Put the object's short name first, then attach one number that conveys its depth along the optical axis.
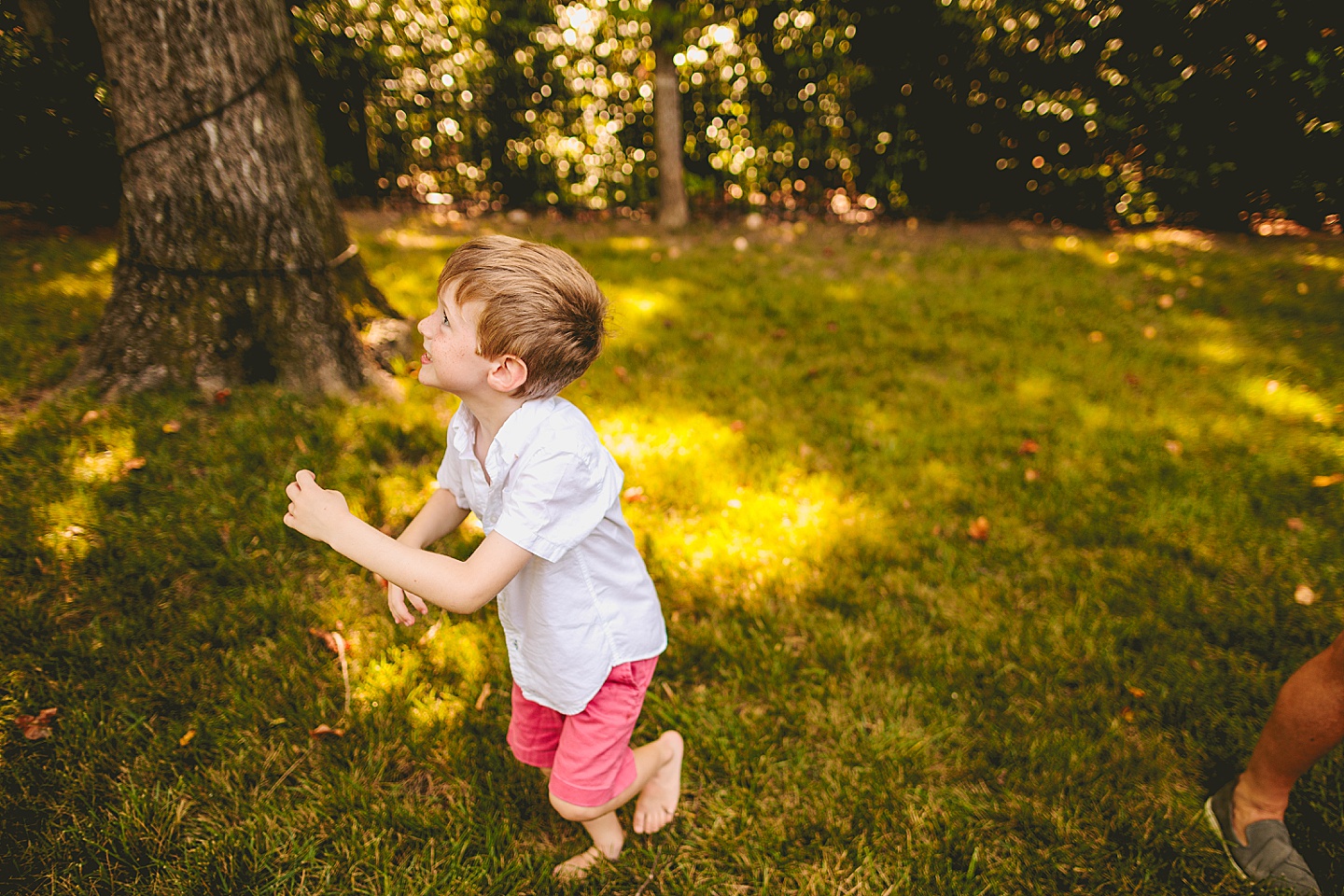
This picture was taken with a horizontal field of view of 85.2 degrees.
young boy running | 1.39
